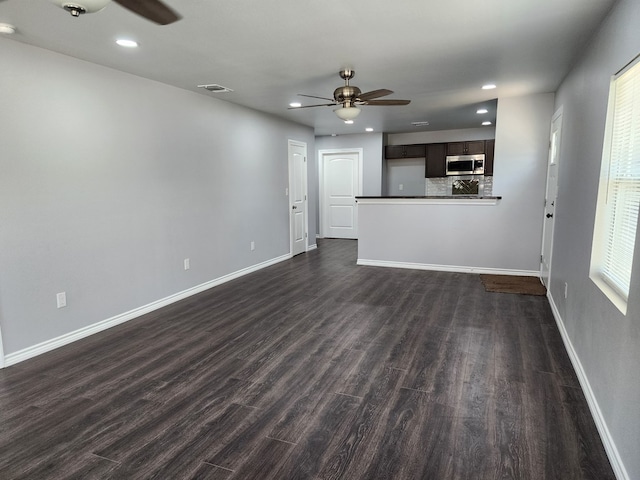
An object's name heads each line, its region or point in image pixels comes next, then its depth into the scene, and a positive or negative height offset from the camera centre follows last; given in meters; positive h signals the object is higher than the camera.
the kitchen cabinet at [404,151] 8.22 +0.69
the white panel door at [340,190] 8.69 -0.17
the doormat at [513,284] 4.63 -1.29
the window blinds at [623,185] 1.93 -0.01
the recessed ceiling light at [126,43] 2.91 +1.07
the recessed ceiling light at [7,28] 2.57 +1.04
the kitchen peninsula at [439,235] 5.43 -0.77
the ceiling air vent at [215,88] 4.27 +1.08
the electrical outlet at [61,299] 3.23 -0.98
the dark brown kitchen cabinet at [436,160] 7.97 +0.47
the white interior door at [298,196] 6.92 -0.25
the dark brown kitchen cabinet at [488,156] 7.51 +0.52
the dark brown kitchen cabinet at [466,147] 7.60 +0.70
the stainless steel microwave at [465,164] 7.62 +0.36
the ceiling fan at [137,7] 1.39 +0.82
